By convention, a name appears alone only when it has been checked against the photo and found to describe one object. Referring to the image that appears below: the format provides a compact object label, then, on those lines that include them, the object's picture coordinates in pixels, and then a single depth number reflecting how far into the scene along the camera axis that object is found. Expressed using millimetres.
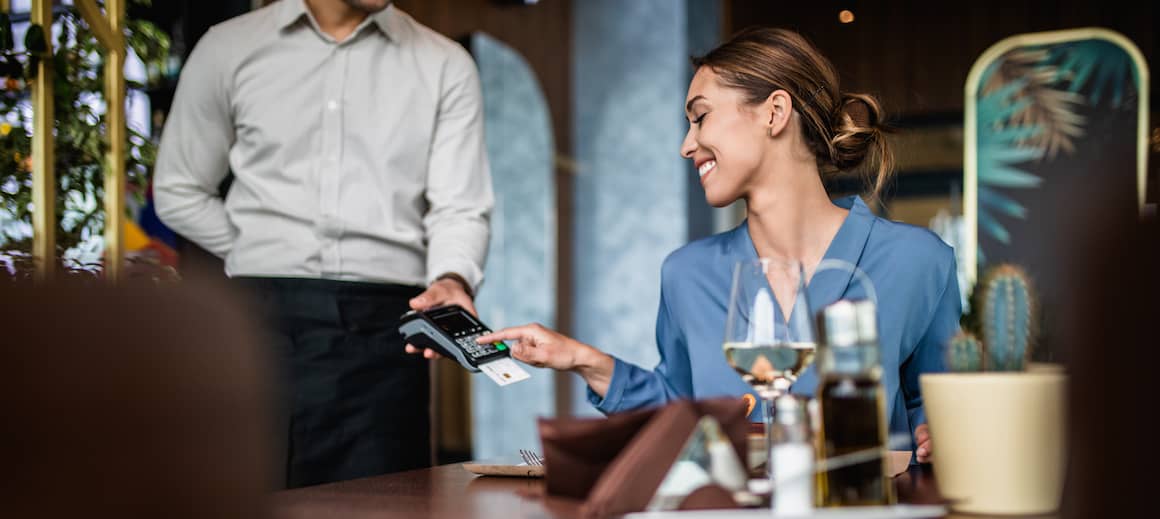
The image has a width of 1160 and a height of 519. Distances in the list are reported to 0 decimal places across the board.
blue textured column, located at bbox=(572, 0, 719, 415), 6043
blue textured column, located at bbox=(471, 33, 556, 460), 5277
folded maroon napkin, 830
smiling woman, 1556
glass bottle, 841
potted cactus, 854
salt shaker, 794
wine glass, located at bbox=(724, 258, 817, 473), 995
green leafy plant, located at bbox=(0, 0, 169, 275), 1957
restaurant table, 922
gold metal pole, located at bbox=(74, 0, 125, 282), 2253
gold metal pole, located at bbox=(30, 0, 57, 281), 1864
